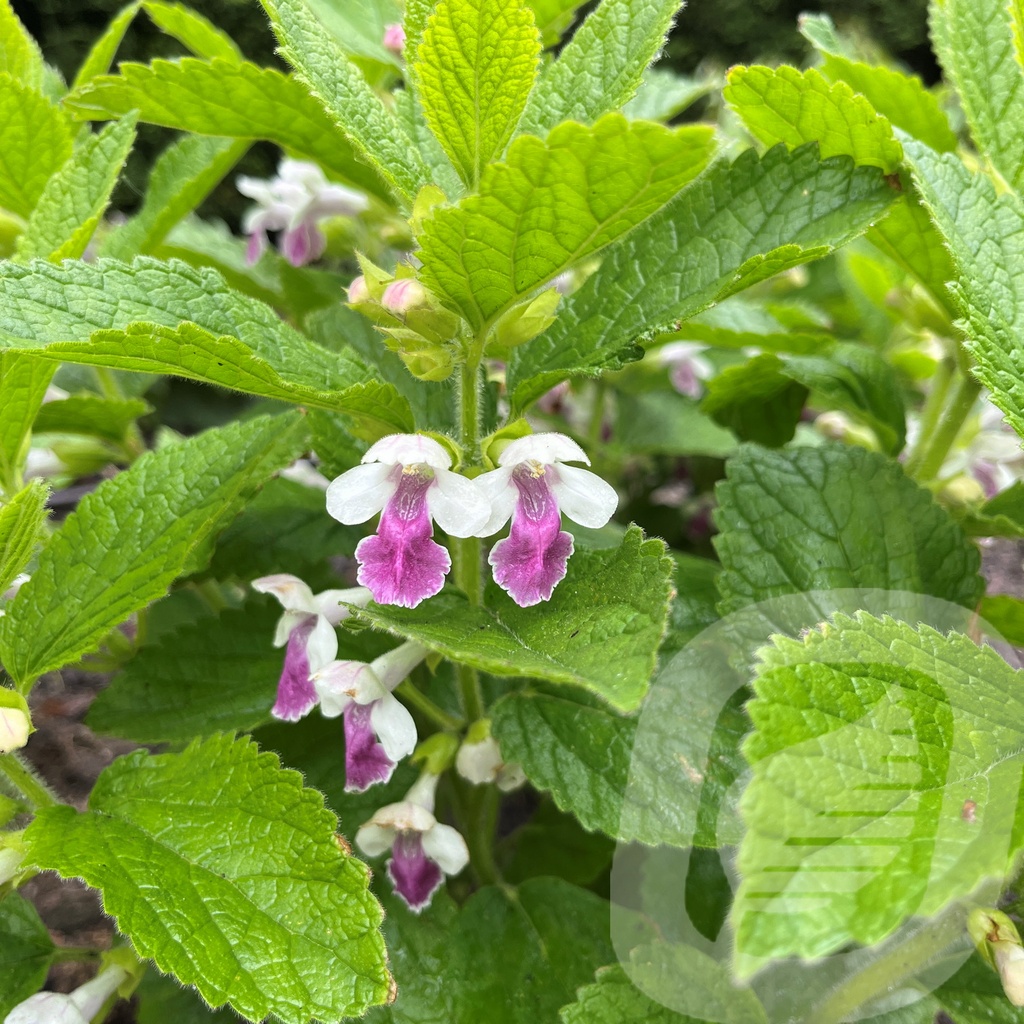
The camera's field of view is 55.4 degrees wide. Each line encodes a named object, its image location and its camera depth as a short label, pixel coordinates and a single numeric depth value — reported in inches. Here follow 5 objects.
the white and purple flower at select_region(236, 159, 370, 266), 10.1
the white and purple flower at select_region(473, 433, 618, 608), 5.7
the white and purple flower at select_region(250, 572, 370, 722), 6.6
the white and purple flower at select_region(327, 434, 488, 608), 5.7
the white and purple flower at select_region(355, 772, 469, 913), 7.0
